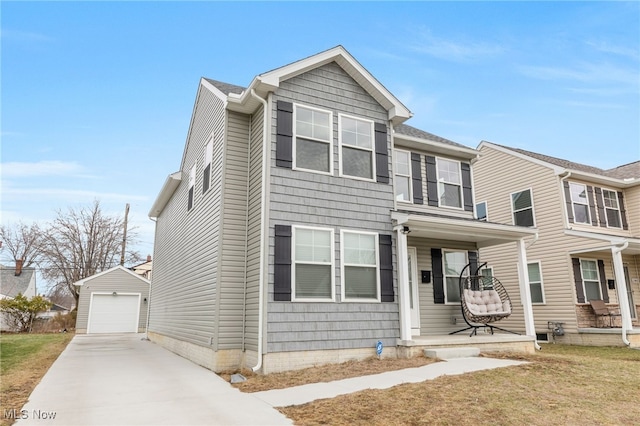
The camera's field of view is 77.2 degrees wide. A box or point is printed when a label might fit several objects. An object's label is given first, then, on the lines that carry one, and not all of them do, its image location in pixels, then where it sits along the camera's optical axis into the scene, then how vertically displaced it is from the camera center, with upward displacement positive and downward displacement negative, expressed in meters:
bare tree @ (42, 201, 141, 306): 26.75 +3.60
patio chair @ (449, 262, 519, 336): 9.07 -0.23
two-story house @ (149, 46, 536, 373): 7.00 +1.27
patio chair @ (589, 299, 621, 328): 12.18 -0.46
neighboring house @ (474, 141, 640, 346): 12.13 +2.02
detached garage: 19.48 -0.25
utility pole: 24.48 +3.93
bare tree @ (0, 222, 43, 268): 32.06 +4.50
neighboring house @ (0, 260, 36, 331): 28.06 +1.34
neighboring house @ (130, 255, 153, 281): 32.76 +2.61
